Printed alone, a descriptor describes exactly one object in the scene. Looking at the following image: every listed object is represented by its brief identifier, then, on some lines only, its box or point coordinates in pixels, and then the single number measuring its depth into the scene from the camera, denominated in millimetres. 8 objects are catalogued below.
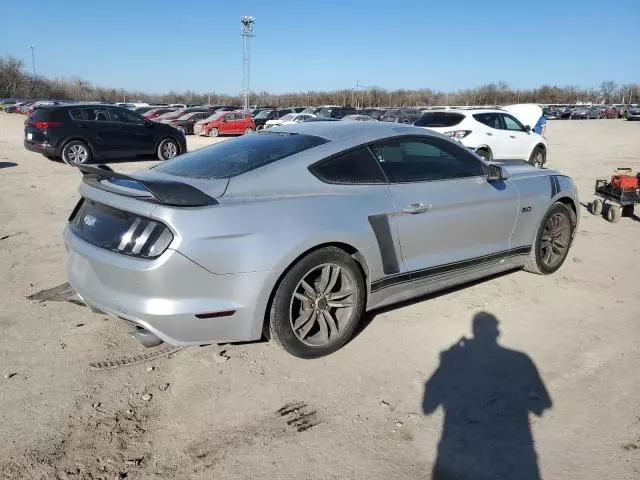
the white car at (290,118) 30744
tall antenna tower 66312
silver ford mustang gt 3023
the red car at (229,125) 29734
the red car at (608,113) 67625
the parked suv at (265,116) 35353
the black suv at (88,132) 13805
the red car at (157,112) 37944
